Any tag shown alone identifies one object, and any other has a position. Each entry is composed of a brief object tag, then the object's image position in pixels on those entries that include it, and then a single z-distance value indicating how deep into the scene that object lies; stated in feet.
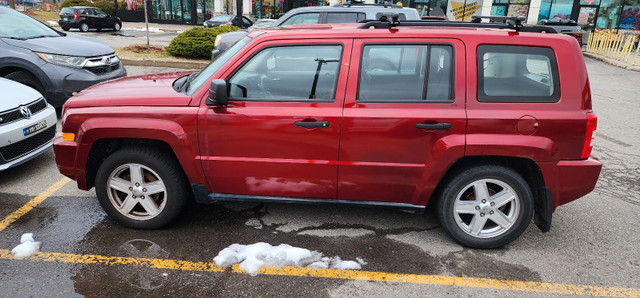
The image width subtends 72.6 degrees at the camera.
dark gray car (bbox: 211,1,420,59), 31.78
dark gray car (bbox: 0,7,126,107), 22.57
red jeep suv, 11.01
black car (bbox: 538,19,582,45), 58.85
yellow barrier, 57.41
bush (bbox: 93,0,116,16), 112.06
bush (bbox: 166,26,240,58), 41.88
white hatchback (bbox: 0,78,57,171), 15.26
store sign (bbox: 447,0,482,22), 63.97
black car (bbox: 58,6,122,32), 81.82
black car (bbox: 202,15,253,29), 77.92
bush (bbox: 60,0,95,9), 102.47
